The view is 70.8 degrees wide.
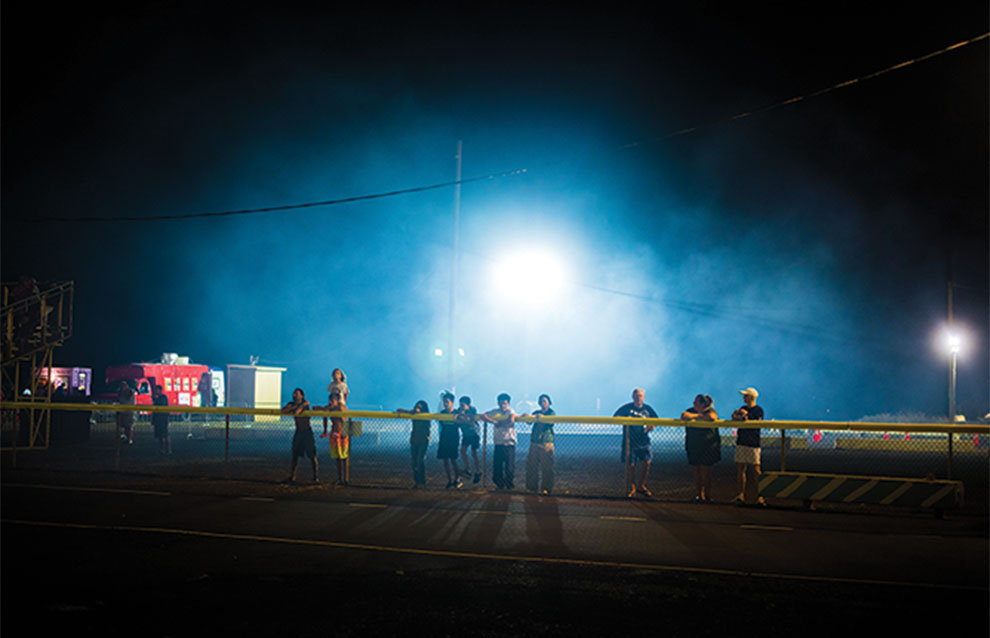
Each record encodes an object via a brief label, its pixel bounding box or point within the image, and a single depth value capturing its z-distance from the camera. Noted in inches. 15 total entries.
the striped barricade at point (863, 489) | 404.5
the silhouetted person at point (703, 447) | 440.1
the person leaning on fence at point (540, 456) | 473.4
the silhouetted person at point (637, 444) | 458.6
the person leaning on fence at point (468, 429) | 491.5
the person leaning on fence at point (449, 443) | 492.4
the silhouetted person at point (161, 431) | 697.0
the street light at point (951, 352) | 1119.6
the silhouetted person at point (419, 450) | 490.6
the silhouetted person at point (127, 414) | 721.0
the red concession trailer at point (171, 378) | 1440.7
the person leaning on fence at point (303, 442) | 495.2
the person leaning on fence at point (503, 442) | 482.0
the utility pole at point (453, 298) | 904.9
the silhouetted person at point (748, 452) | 436.1
